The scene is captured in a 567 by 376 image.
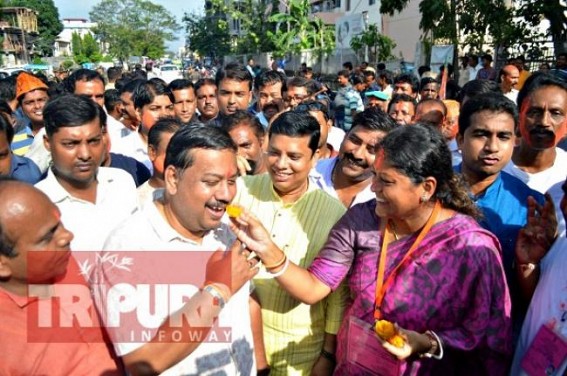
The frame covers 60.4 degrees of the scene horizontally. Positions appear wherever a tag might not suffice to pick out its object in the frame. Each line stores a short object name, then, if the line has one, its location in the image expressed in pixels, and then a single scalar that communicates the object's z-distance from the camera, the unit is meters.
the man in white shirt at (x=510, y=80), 6.34
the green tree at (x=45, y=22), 59.31
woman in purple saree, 1.88
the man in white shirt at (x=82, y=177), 2.49
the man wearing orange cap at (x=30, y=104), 4.71
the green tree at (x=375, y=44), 18.81
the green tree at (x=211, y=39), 42.94
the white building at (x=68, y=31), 73.48
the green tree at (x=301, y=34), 24.19
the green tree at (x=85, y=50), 48.12
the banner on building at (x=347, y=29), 20.59
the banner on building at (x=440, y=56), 11.88
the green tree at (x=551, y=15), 9.40
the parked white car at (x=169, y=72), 31.23
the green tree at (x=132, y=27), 57.72
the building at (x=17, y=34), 46.99
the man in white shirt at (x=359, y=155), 2.91
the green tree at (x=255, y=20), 30.16
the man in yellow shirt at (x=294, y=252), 2.34
